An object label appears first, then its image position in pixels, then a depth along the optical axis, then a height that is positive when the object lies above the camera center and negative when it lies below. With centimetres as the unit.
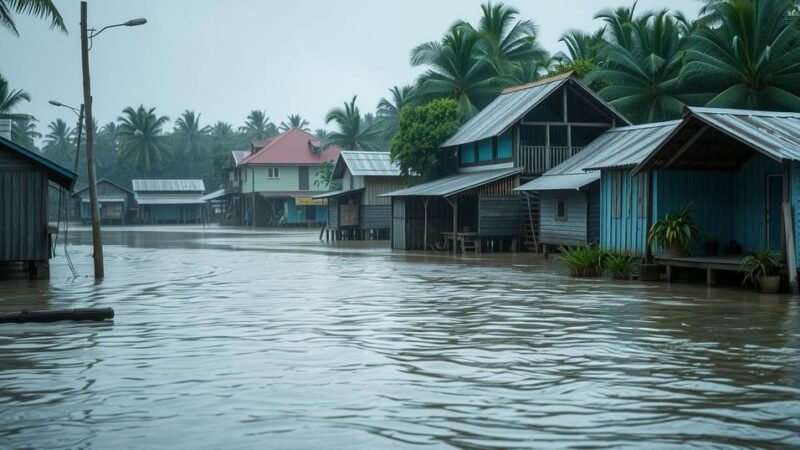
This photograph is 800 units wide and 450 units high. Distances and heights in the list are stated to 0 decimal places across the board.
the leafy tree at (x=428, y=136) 4228 +418
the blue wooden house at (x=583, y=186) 2670 +124
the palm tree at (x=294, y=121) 11036 +1289
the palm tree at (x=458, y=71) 4934 +853
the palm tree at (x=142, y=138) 9169 +917
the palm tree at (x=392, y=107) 6743 +913
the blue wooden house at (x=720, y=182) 1995 +99
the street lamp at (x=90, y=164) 2197 +154
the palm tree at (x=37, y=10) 2192 +539
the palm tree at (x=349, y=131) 7006 +741
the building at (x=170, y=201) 9075 +253
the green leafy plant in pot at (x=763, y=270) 1802 -96
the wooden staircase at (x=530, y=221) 3372 +11
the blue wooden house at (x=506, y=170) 3462 +218
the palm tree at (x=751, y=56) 3528 +668
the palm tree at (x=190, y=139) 10606 +1036
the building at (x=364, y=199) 5025 +149
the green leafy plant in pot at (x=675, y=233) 2088 -23
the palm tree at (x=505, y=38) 5369 +1119
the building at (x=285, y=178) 7488 +398
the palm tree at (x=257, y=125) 10834 +1223
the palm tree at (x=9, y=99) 5407 +807
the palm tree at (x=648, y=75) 4131 +690
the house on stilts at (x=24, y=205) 2244 +55
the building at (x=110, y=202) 8831 +238
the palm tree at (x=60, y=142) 11438 +1080
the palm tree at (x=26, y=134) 7806 +1038
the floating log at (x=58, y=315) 1350 -134
